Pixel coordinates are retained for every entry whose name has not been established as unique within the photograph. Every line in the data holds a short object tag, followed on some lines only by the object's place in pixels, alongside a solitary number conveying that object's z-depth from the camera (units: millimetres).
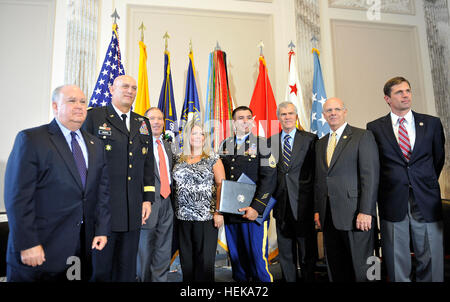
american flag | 3477
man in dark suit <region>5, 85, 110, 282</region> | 1373
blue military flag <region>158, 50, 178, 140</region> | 3715
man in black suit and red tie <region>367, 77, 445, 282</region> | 1926
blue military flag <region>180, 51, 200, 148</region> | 3830
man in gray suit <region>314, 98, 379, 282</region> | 2035
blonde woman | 2217
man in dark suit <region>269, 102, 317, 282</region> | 2369
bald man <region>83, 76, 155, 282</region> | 1890
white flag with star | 4047
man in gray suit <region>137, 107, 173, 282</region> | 2406
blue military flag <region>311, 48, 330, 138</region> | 3959
